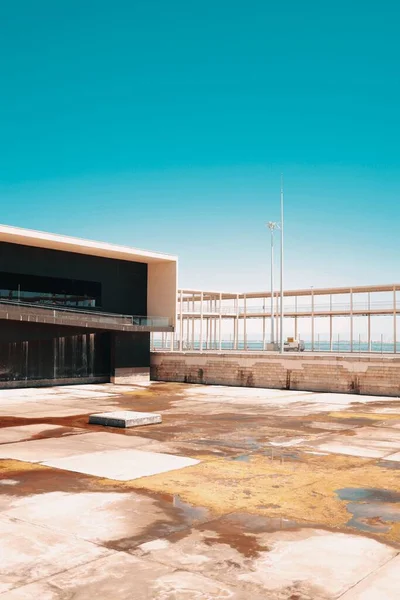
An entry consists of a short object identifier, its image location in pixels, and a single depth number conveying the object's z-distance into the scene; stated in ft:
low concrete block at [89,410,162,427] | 55.16
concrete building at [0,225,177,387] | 101.60
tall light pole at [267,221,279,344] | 166.91
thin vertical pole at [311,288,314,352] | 174.81
